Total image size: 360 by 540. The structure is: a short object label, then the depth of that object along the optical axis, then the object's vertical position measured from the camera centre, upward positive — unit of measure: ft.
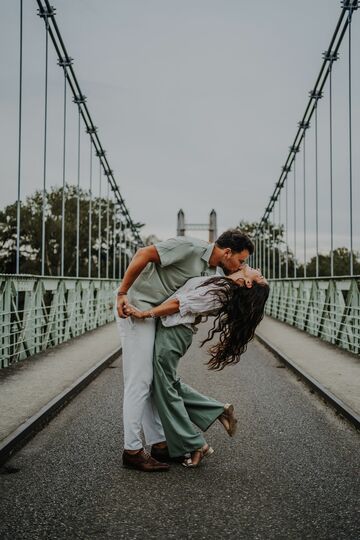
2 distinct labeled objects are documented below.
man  12.09 +0.07
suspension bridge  9.84 -3.35
